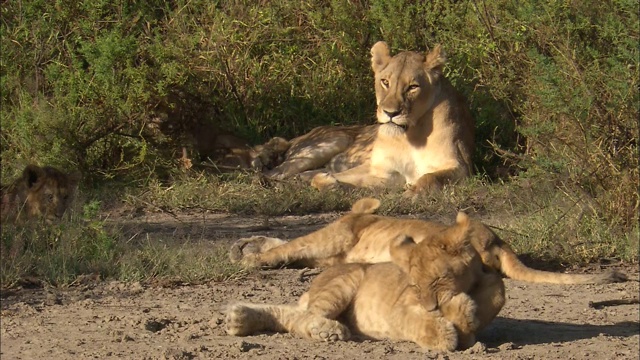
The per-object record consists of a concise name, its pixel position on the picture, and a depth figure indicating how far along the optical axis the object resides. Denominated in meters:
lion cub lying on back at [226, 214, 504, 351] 9.81
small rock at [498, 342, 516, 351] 10.34
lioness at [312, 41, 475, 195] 19.53
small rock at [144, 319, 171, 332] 11.14
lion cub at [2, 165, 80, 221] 16.62
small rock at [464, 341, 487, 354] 9.99
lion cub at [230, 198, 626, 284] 11.70
